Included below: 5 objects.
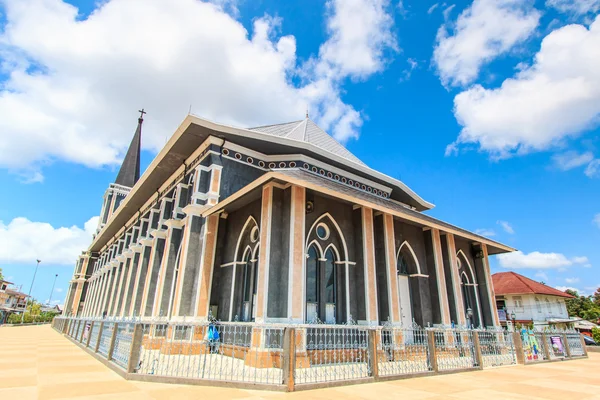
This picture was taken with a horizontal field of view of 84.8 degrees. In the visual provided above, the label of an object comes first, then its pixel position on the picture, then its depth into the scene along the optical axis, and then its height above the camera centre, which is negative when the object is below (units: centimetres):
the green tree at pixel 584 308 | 3528 +160
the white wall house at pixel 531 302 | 2569 +146
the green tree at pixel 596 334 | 1804 -61
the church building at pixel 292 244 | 957 +249
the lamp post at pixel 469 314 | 1466 +24
